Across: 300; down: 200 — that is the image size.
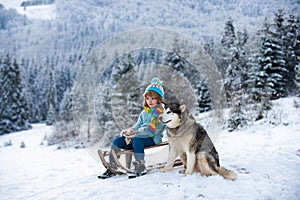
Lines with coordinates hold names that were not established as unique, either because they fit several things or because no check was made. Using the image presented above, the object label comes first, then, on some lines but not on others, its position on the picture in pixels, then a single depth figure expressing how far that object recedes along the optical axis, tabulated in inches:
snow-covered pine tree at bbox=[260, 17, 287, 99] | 636.7
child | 160.6
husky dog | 138.5
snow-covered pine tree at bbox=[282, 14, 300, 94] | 703.6
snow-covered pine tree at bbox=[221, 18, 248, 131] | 770.8
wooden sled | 163.8
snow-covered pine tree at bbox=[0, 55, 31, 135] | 1098.7
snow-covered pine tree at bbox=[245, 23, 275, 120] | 607.2
